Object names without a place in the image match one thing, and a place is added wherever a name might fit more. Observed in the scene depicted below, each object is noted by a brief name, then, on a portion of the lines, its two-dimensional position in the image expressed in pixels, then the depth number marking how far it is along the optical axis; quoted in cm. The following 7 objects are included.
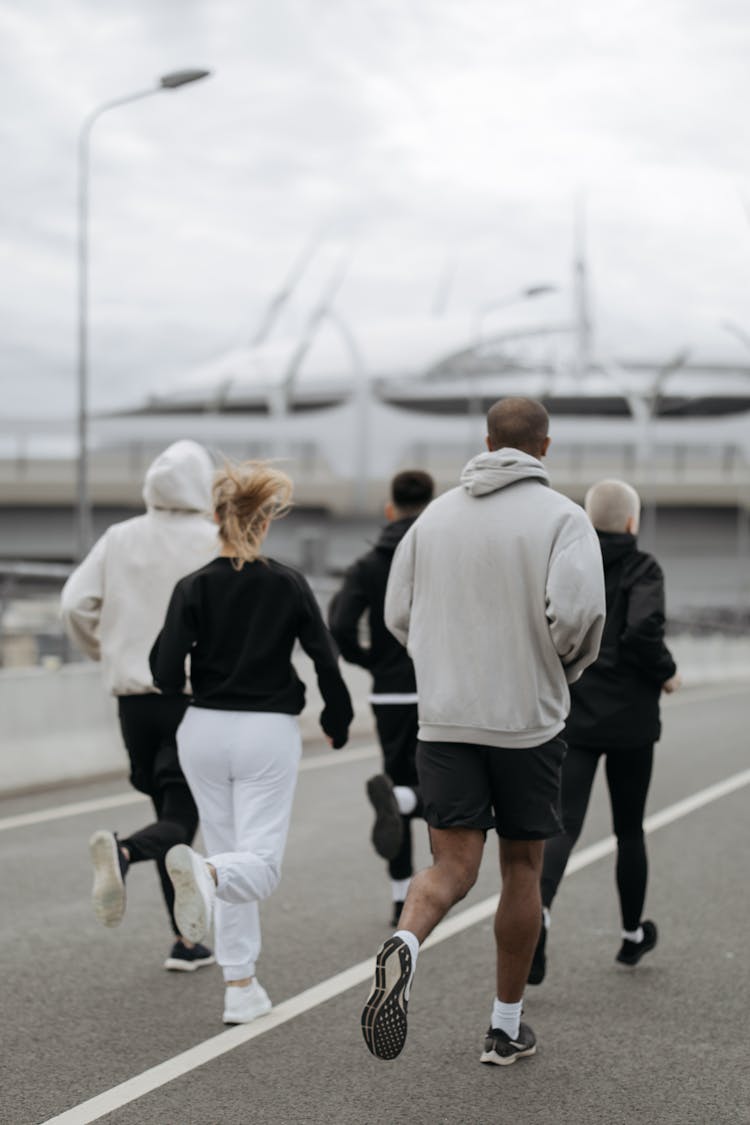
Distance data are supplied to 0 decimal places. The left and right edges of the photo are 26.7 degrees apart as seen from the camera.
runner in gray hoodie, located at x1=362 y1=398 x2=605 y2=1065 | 456
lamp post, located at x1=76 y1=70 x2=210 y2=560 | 2156
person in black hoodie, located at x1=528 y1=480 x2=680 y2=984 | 585
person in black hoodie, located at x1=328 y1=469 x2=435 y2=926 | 681
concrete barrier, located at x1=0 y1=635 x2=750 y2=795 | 1097
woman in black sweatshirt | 515
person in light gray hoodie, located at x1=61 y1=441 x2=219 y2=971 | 591
